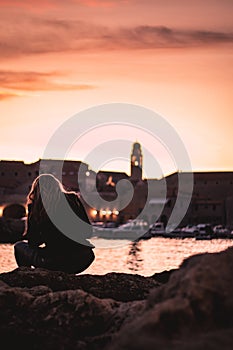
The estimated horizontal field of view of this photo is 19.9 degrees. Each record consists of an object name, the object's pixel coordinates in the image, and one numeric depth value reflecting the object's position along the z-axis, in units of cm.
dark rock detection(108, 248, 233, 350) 225
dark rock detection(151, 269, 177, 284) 617
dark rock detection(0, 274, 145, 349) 311
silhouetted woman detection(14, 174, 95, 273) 627
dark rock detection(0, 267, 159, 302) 467
